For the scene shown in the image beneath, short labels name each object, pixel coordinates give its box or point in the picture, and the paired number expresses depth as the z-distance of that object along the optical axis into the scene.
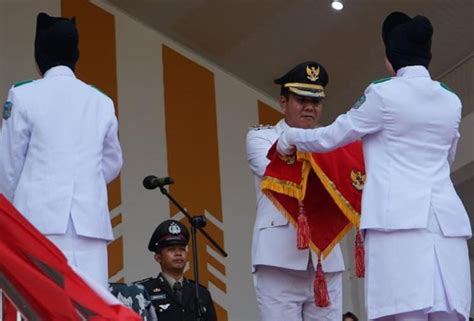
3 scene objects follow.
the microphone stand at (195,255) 11.25
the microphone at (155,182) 10.97
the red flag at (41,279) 5.86
